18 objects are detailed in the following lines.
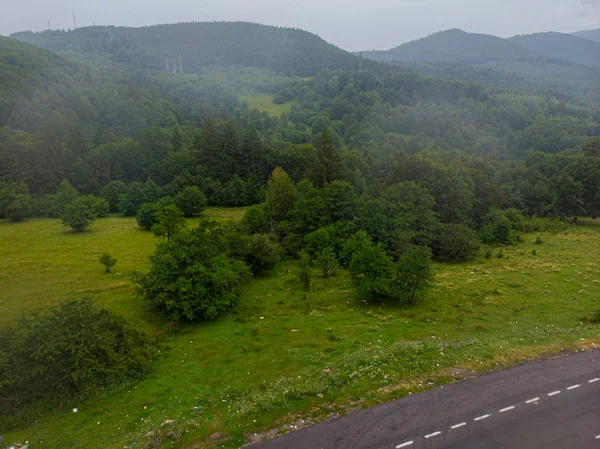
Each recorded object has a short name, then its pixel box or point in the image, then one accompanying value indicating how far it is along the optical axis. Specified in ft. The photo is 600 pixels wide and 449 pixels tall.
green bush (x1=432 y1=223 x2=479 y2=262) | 155.63
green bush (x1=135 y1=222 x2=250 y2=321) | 96.96
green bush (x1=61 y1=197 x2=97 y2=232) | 188.85
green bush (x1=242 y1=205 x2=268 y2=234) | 168.76
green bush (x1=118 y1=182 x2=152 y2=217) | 242.17
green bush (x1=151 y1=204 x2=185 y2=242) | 143.23
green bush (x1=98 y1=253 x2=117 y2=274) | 132.67
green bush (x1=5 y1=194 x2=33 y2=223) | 207.92
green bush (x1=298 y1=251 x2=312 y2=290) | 124.06
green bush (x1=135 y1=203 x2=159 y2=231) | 195.21
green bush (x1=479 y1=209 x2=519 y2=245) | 178.40
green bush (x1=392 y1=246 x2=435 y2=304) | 104.88
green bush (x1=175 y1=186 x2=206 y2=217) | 234.79
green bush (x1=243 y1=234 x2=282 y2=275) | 136.56
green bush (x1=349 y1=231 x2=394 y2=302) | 107.96
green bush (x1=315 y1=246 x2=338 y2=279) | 133.39
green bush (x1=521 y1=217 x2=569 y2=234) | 198.70
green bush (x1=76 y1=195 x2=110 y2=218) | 206.59
